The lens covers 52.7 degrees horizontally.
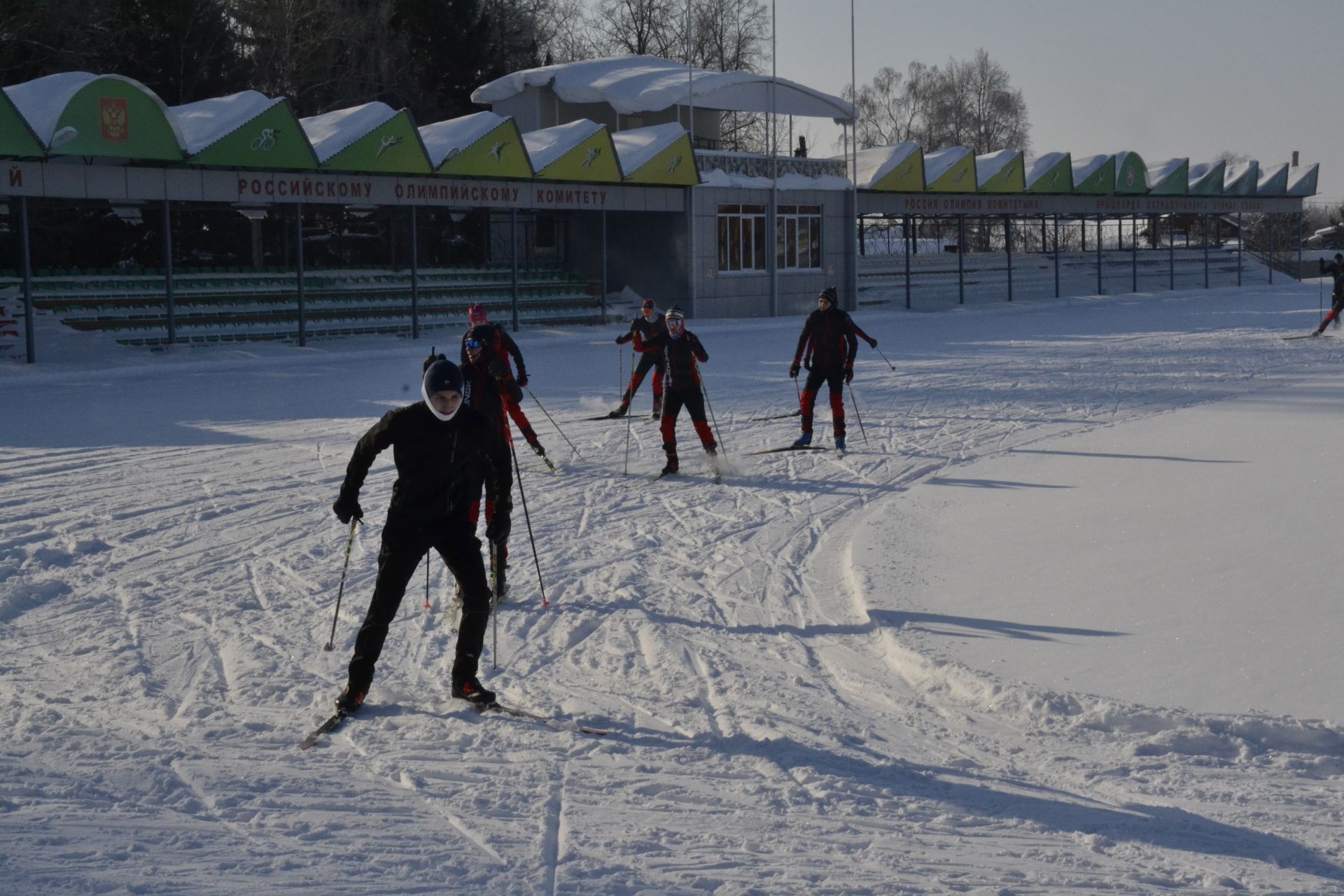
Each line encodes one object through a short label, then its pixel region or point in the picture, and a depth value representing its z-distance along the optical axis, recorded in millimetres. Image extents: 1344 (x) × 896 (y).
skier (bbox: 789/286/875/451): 13570
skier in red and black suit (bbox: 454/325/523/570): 9750
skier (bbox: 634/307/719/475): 12344
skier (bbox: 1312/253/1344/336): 26516
